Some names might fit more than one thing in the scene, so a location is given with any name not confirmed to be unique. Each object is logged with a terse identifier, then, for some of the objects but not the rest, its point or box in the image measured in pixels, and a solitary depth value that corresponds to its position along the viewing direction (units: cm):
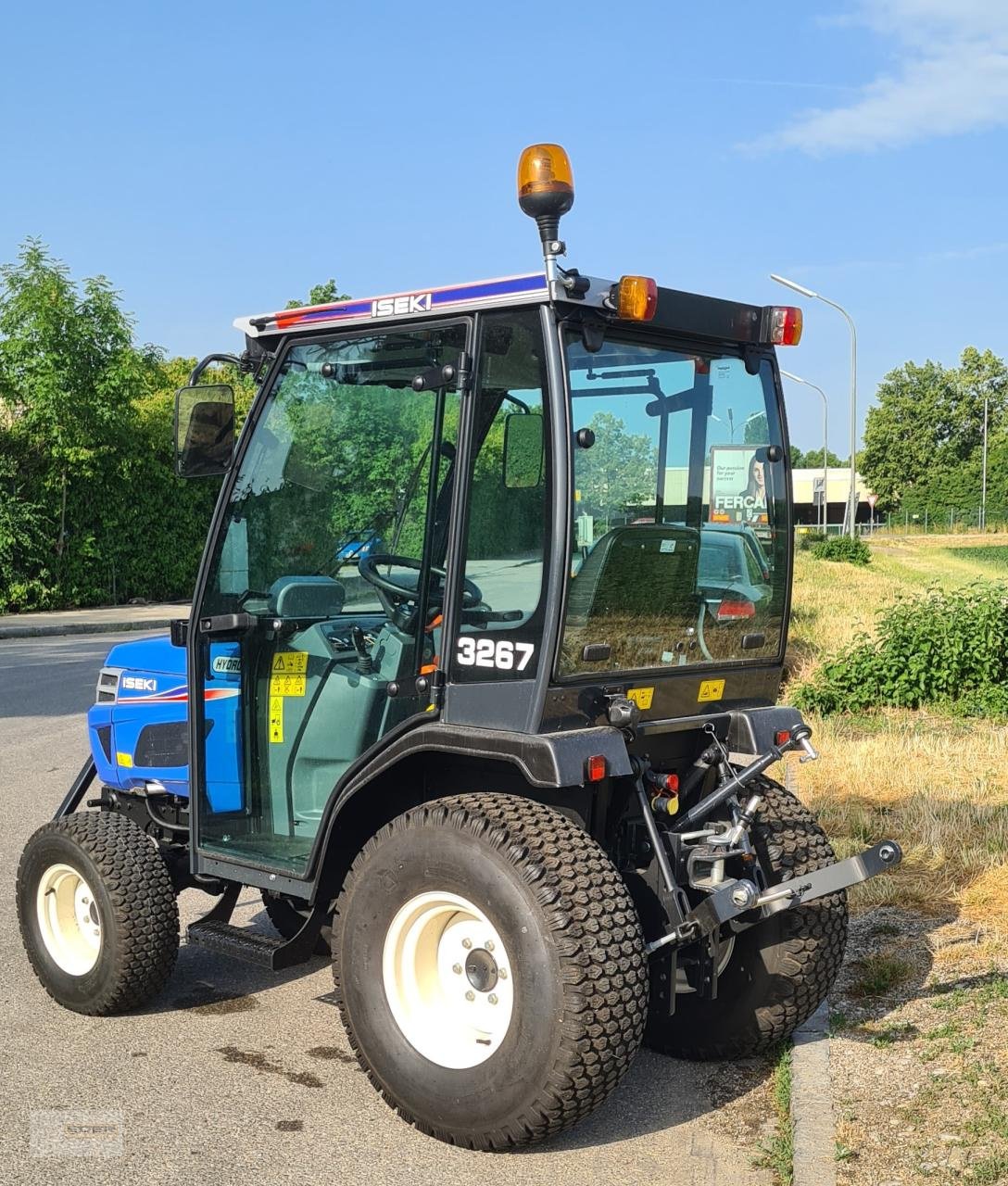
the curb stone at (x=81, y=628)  1962
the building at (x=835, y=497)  4116
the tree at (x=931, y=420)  8506
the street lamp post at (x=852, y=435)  3659
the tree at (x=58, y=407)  2222
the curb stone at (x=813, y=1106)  362
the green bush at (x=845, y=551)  3884
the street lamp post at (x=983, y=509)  6581
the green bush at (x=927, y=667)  1094
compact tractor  373
